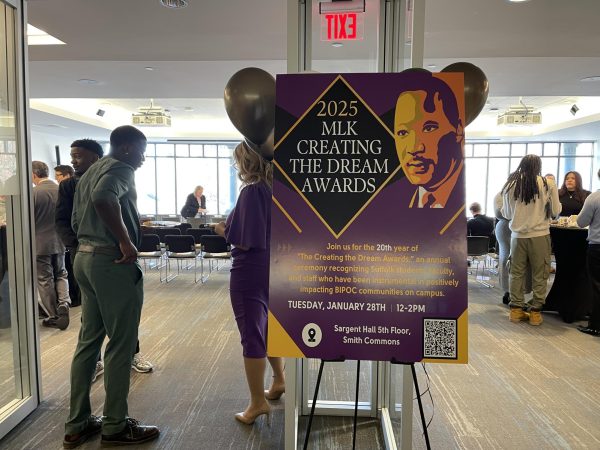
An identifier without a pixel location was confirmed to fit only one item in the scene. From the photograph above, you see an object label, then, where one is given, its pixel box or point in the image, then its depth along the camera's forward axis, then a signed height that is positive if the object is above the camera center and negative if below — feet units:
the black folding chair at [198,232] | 23.53 -2.20
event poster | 4.40 -0.26
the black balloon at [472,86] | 5.57 +1.44
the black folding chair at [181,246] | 21.15 -2.69
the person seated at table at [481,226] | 22.53 -1.60
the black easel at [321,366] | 4.53 -2.03
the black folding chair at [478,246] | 20.75 -2.46
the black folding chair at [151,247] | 21.26 -2.76
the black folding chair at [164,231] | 23.61 -2.18
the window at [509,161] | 40.40 +3.46
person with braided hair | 13.66 -0.98
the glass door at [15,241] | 7.89 -0.98
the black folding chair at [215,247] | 20.88 -2.68
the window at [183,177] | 44.11 +1.63
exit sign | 6.22 +2.50
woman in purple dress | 7.32 -1.23
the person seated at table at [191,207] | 28.73 -0.99
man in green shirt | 6.71 -1.49
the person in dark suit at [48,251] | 13.41 -1.94
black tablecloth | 14.44 -2.69
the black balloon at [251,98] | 5.66 +1.28
